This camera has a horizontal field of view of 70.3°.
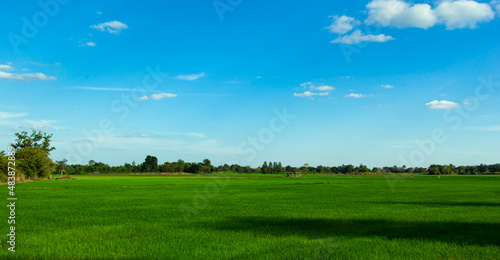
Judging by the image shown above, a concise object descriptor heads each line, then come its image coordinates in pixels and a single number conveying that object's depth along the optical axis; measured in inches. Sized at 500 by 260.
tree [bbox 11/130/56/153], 3244.6
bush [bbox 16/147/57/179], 2599.4
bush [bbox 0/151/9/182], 2012.4
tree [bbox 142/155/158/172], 7588.6
